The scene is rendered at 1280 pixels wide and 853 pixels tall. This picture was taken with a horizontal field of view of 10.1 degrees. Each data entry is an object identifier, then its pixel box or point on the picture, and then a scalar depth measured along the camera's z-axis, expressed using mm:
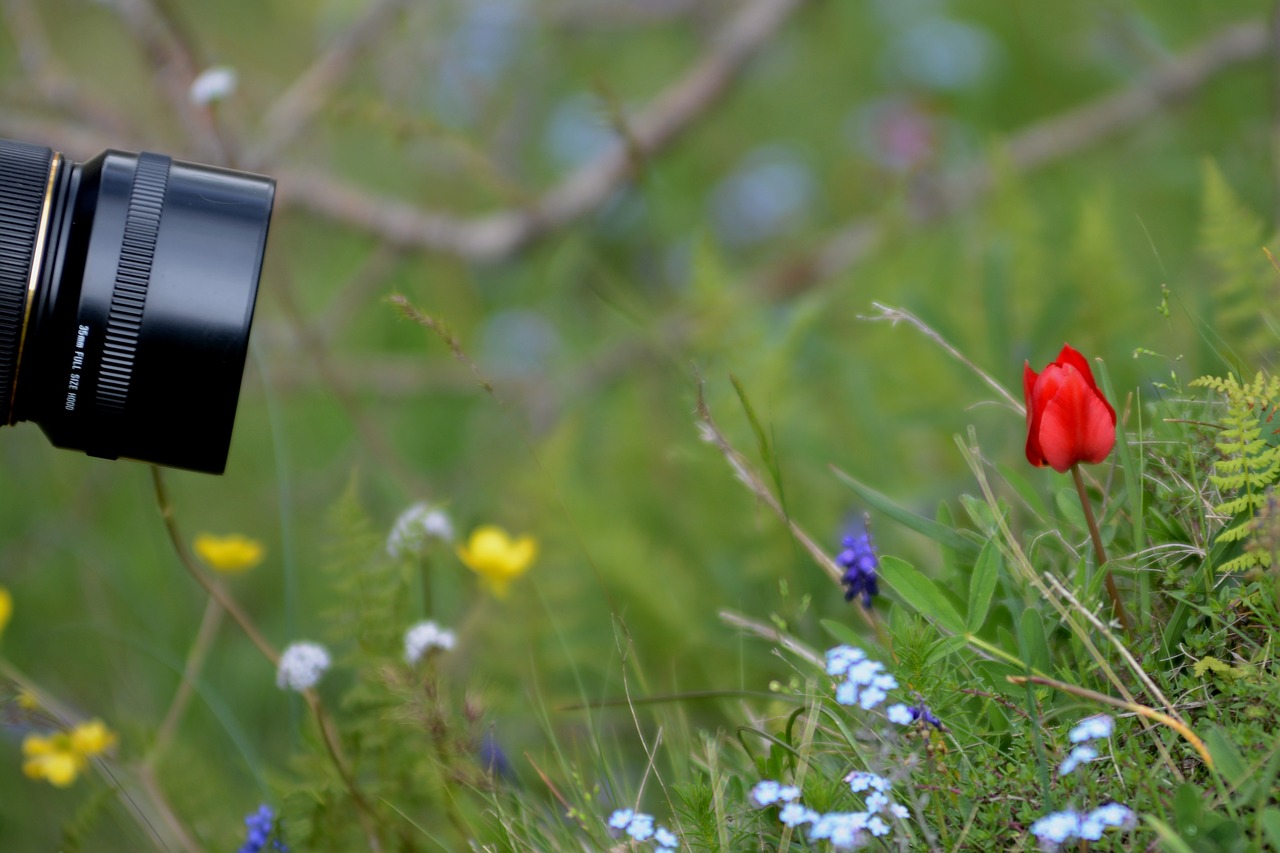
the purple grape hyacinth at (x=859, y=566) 2403
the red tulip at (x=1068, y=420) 2337
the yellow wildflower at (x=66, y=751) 2451
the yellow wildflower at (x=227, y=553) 2534
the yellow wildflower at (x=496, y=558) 2533
